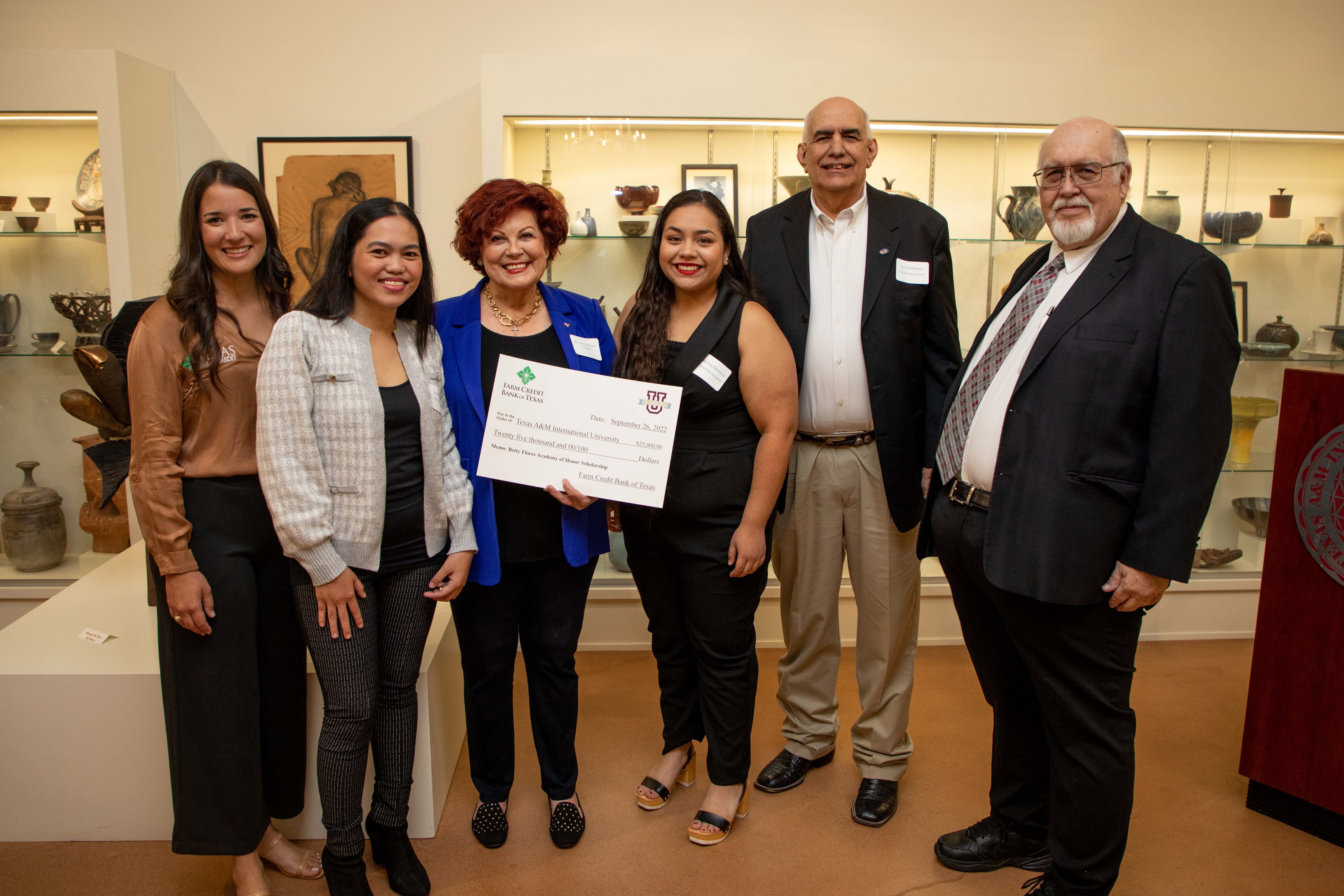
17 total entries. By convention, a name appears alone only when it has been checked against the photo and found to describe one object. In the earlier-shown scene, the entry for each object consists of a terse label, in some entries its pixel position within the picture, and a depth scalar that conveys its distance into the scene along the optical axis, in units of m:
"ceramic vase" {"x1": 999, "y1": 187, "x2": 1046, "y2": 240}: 3.65
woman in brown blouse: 1.86
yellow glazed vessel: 3.92
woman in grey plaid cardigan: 1.82
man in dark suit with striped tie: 1.71
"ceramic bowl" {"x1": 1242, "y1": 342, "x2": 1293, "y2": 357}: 3.85
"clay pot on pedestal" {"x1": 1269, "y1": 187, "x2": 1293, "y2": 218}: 3.79
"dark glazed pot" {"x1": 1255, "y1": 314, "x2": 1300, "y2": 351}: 3.85
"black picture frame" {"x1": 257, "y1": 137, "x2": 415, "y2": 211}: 3.95
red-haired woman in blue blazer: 2.08
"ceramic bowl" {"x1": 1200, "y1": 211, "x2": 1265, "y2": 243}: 3.79
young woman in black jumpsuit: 2.16
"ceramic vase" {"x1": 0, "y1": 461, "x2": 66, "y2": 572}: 3.88
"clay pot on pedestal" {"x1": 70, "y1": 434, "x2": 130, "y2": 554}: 3.98
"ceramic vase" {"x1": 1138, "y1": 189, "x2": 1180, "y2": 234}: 3.77
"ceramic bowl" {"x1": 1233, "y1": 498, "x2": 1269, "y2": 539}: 4.01
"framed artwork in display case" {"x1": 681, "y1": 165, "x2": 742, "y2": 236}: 3.64
